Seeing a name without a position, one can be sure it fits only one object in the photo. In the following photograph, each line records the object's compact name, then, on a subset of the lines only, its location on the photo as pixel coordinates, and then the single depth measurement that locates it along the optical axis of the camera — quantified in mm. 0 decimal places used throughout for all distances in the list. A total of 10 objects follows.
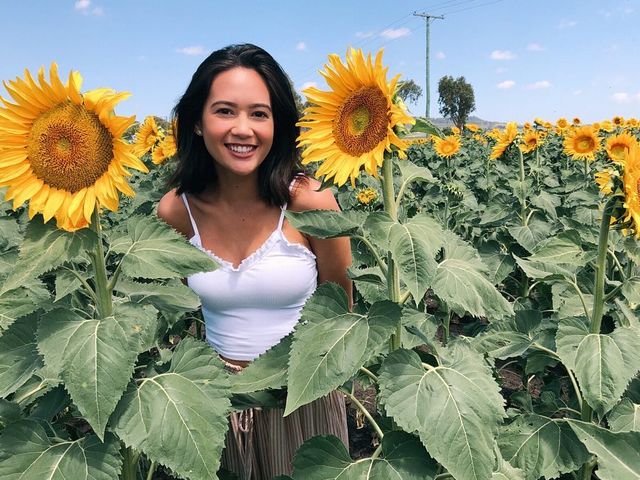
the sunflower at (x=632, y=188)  1734
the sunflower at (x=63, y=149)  1351
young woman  2279
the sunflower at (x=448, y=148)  7822
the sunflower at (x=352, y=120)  1531
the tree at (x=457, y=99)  53881
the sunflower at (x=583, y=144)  6348
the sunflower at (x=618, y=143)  4047
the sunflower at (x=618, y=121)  13039
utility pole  40688
